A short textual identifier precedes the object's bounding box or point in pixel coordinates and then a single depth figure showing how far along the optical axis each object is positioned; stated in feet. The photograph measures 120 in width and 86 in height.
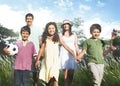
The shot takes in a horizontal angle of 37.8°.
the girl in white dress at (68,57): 11.45
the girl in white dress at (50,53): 10.92
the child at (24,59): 10.89
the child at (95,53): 10.97
